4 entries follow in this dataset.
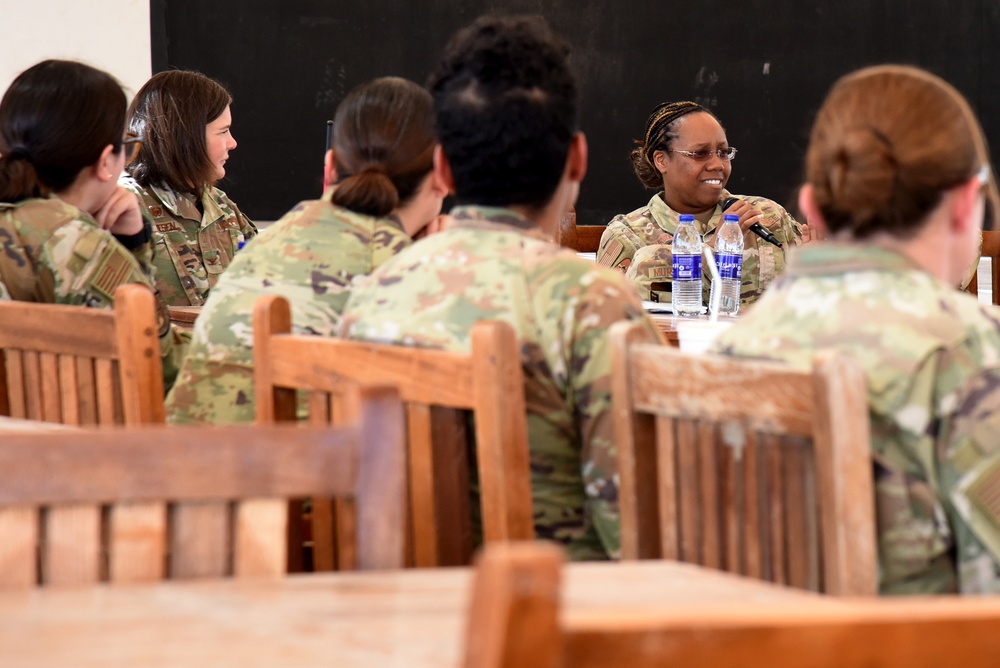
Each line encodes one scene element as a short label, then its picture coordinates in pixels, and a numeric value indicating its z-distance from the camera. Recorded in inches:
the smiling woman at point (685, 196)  316.5
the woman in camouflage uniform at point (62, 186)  184.9
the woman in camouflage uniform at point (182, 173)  285.0
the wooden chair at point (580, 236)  360.1
